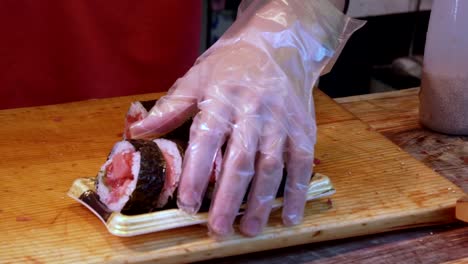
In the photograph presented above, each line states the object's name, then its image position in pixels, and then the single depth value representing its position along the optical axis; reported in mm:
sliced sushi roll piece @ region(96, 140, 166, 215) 789
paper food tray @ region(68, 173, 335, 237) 784
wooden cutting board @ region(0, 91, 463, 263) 790
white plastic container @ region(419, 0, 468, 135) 967
